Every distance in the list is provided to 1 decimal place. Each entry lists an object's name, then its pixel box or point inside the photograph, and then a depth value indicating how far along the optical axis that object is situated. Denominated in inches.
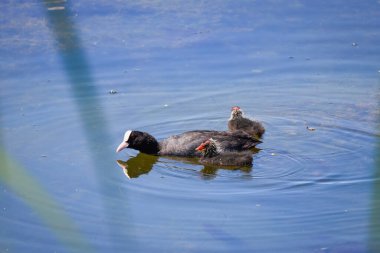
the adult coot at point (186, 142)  658.8
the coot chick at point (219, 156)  625.6
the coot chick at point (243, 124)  678.5
